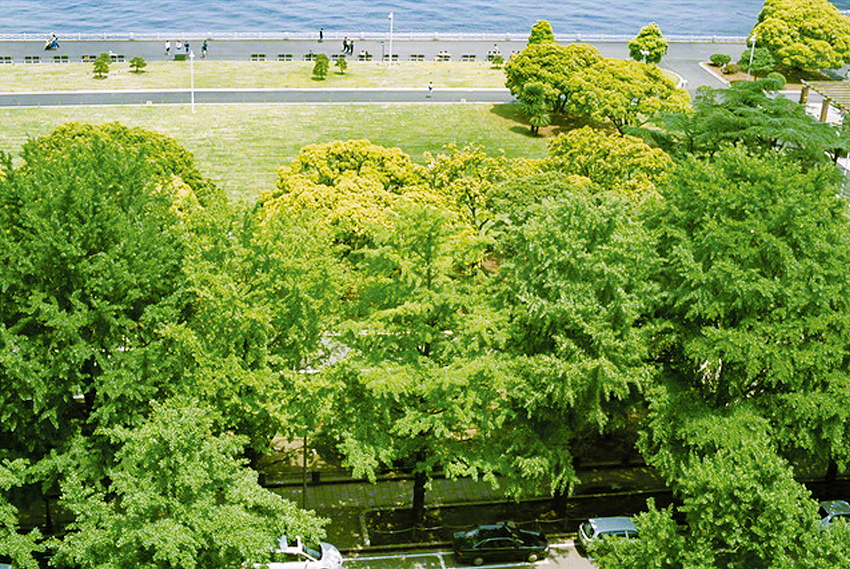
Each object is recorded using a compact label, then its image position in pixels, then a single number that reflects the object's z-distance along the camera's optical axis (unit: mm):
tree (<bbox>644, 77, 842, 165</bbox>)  59125
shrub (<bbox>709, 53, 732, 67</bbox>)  105312
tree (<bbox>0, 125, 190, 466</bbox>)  30234
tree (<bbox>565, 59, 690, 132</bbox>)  75375
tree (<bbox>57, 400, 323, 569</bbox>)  25500
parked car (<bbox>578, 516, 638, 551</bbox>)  35031
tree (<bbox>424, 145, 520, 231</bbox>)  49094
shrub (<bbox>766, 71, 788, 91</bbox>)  71350
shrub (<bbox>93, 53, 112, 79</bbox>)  94938
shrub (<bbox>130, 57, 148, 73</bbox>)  96875
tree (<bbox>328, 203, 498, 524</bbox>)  31406
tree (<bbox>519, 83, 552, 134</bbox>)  82188
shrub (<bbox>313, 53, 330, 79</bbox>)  97625
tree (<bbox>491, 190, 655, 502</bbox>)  31891
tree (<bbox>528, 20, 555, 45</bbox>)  98562
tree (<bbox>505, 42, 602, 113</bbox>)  83125
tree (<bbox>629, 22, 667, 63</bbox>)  101688
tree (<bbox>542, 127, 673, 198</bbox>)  51906
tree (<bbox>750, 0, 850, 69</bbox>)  98188
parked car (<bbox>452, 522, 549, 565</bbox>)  34344
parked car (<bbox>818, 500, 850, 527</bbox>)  36097
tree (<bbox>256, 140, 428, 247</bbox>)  44844
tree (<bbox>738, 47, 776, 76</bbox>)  95750
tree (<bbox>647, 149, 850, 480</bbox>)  32469
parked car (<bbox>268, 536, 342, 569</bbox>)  32250
